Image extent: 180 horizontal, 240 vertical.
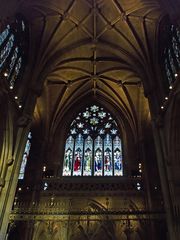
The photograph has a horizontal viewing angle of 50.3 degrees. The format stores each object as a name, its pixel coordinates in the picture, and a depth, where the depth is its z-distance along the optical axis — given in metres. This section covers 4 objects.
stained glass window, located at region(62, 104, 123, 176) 12.38
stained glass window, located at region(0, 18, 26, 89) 8.51
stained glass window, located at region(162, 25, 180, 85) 8.75
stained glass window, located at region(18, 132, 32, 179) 12.16
